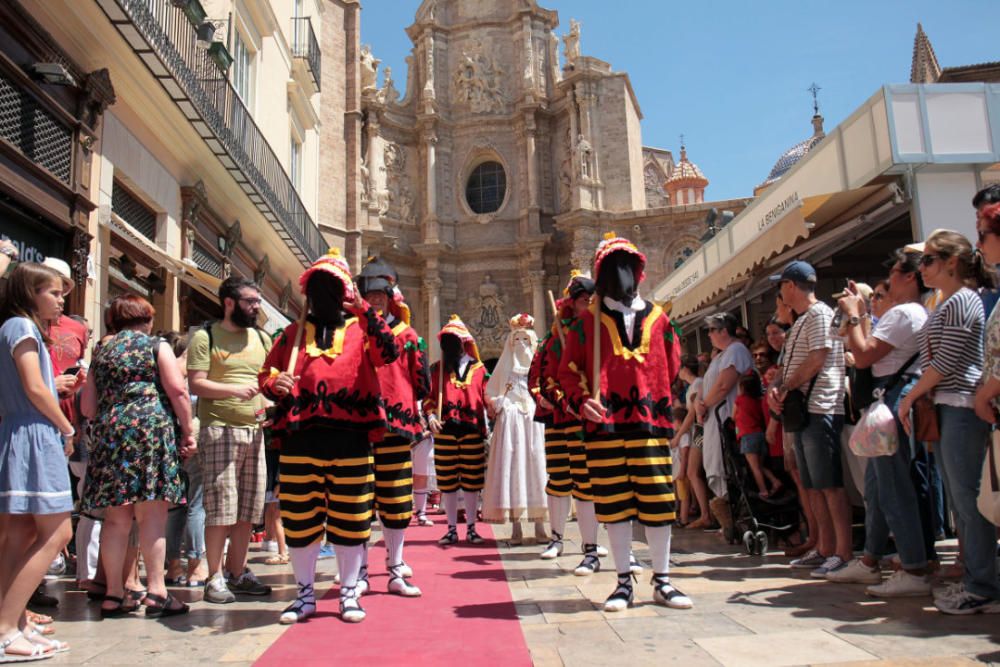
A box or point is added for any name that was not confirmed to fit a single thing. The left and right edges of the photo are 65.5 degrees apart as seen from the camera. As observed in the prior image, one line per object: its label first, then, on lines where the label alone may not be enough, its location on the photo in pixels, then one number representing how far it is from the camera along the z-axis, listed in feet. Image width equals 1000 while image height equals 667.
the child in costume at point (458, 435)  24.25
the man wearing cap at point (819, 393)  15.80
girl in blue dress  11.41
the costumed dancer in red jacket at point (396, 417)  15.39
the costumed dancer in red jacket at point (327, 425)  13.14
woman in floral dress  13.78
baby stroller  18.60
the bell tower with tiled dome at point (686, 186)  125.08
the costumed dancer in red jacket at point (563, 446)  17.21
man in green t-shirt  15.12
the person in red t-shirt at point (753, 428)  19.83
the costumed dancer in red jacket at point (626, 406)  13.43
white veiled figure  22.36
